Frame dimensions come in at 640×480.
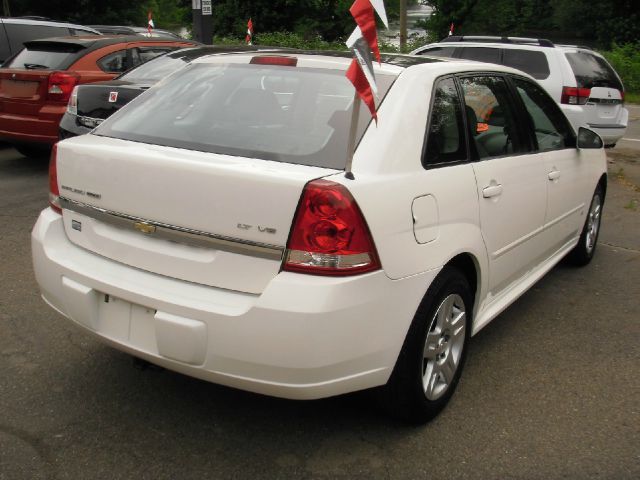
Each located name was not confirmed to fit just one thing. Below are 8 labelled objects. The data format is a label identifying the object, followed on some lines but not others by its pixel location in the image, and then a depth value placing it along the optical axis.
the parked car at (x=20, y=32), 9.98
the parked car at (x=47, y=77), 8.02
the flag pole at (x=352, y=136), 2.58
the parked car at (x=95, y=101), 7.08
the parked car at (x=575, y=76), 9.41
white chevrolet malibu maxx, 2.52
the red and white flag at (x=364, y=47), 2.54
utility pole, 27.31
